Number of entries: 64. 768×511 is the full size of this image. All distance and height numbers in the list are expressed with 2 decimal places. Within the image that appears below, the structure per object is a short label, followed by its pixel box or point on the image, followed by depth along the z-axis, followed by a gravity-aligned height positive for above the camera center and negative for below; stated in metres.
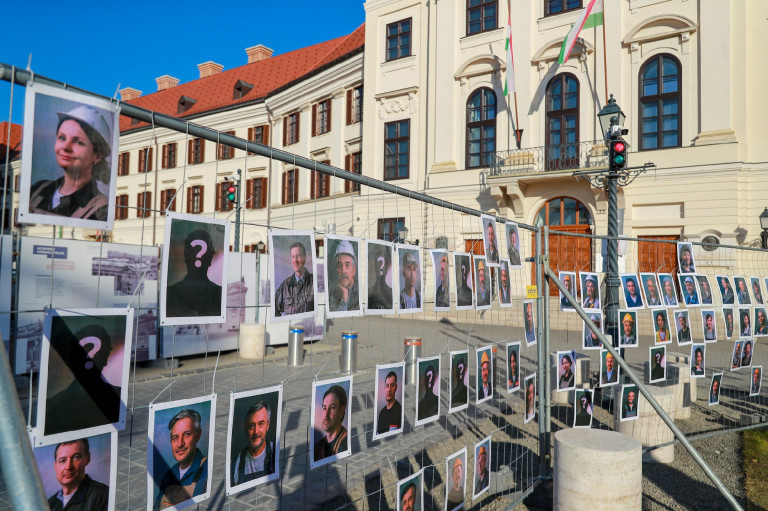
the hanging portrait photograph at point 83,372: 1.72 -0.34
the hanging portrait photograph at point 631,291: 5.61 -0.12
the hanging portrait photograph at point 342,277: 2.64 -0.02
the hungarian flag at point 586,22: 18.23 +8.33
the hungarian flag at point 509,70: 20.81 +7.64
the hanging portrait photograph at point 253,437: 2.31 -0.71
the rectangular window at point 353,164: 26.78 +5.28
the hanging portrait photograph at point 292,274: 2.38 -0.01
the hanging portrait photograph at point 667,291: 5.80 -0.12
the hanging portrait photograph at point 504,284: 4.23 -0.06
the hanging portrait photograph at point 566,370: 5.32 -0.89
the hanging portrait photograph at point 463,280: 3.64 -0.03
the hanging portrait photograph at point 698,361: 6.38 -0.92
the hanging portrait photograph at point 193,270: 2.00 +0.00
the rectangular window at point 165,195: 35.31 +4.77
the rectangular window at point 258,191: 32.72 +4.63
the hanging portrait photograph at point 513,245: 4.39 +0.25
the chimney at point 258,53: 42.09 +16.31
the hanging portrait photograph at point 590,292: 5.47 -0.14
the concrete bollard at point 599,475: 3.92 -1.39
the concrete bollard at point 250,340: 9.73 -1.26
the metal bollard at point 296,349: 10.07 -1.43
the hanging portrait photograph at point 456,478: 3.64 -1.34
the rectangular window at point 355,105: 27.09 +8.14
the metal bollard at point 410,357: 8.35 -1.36
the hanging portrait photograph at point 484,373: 4.01 -0.72
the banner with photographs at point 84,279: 8.15 -0.19
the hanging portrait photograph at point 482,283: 3.84 -0.05
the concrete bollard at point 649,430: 5.71 -1.60
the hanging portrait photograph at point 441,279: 3.48 -0.03
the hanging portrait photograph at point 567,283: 5.21 -0.06
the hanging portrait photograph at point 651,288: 5.62 -0.09
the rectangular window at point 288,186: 30.61 +4.71
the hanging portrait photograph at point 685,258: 5.90 +0.23
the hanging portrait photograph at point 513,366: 4.61 -0.75
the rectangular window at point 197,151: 35.66 +7.57
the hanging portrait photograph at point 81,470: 1.76 -0.65
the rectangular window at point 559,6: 20.70 +10.12
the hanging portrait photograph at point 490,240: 3.96 +0.25
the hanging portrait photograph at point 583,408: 5.30 -1.24
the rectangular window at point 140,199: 36.41 +4.67
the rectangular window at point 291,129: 31.43 +8.03
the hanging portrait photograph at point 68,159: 1.64 +0.33
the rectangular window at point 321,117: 29.20 +8.13
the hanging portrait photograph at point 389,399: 3.07 -0.70
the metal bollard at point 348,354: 9.39 -1.37
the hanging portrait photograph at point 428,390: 3.37 -0.71
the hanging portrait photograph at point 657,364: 6.07 -0.92
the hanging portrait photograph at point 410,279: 3.12 -0.03
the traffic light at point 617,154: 8.20 +1.81
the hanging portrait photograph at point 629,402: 5.56 -1.23
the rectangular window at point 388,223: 20.98 +2.01
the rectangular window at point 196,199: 35.00 +4.47
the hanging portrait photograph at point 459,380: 3.70 -0.70
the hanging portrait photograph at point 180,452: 2.03 -0.68
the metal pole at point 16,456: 0.98 -0.34
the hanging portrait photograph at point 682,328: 6.00 -0.51
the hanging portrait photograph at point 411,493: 3.13 -1.25
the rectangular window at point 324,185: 28.74 +4.49
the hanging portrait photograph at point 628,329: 6.00 -0.54
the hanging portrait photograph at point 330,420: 2.69 -0.73
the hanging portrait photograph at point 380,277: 2.88 -0.02
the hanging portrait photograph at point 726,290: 6.36 -0.11
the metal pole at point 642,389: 4.02 -0.82
